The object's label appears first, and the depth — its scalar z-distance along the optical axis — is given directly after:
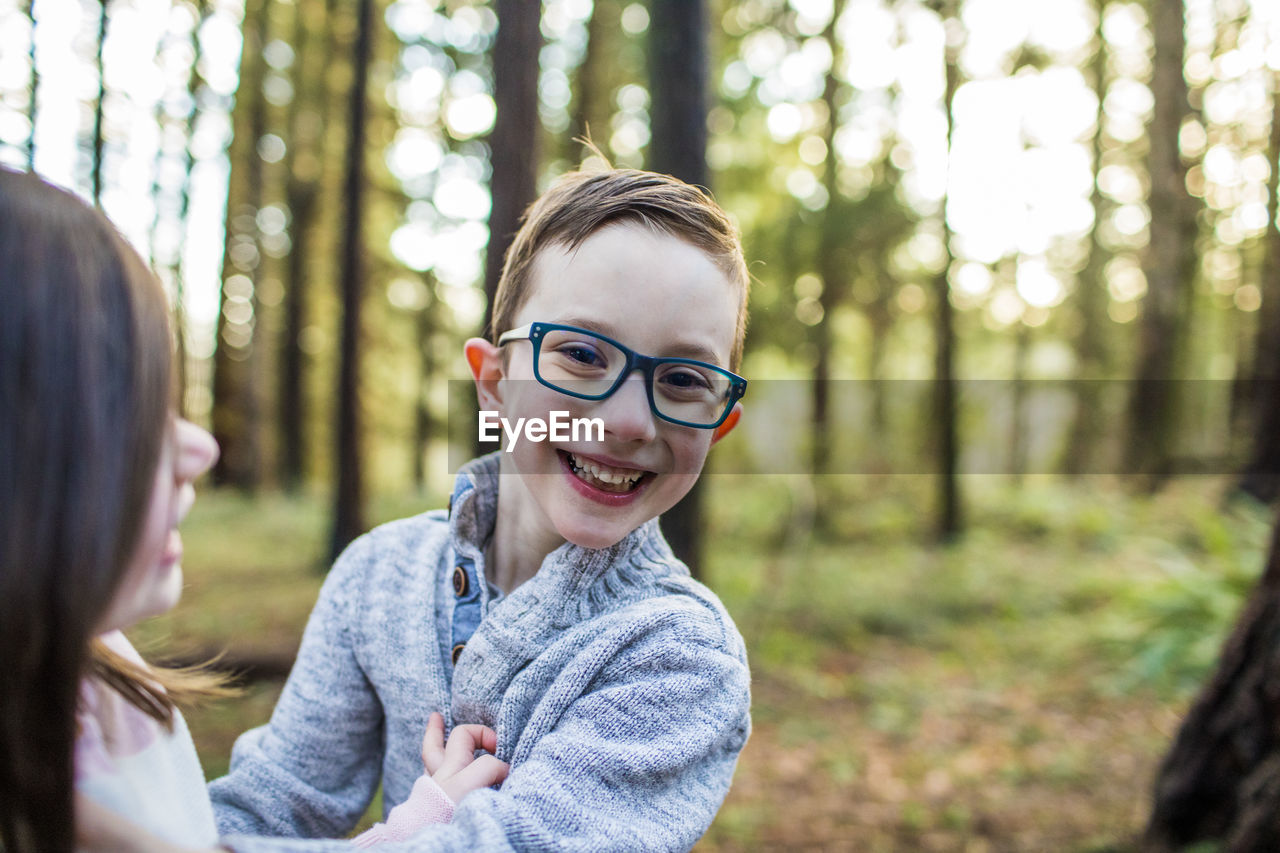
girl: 0.80
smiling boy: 1.10
